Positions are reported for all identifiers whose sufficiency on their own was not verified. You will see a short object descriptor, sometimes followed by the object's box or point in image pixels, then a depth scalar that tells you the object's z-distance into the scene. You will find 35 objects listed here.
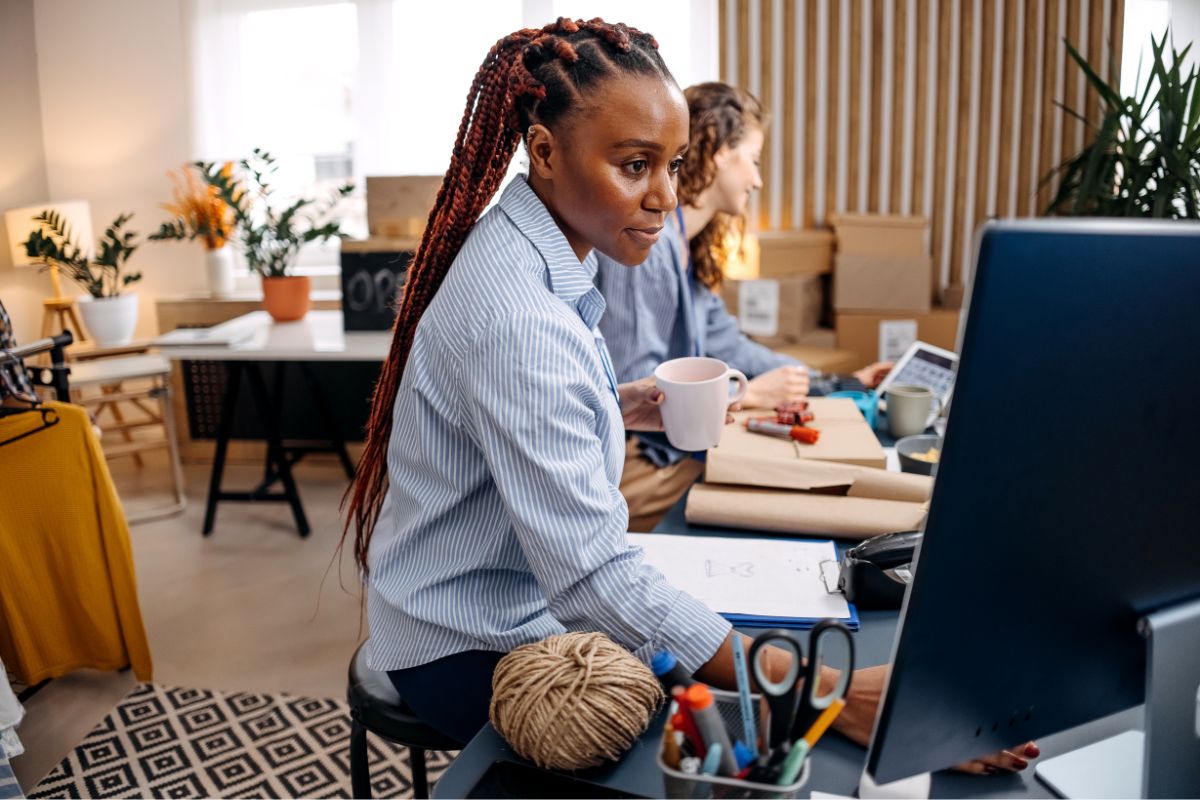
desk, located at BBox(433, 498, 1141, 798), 0.79
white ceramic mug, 1.34
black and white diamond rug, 2.18
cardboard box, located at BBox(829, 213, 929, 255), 4.24
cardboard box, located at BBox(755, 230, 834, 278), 4.11
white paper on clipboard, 1.12
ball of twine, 0.78
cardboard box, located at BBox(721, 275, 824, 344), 3.96
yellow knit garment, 2.39
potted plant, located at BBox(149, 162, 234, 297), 4.01
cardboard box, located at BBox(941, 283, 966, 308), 4.32
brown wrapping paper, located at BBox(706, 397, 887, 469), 1.49
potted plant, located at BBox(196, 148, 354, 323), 3.78
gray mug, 1.86
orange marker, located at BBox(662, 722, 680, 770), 0.69
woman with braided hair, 0.93
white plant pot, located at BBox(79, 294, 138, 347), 4.20
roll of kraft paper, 1.31
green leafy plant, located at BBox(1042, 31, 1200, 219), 3.14
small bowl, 1.57
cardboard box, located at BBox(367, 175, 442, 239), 3.68
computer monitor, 0.52
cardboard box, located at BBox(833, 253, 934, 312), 4.14
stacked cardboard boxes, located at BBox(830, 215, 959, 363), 4.14
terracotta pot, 3.92
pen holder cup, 0.67
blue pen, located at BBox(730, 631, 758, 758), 0.69
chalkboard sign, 3.74
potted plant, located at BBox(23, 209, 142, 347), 3.93
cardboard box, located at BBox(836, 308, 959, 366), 4.12
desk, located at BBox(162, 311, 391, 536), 3.42
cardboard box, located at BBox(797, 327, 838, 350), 4.20
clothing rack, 2.61
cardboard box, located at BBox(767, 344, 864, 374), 3.93
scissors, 0.67
